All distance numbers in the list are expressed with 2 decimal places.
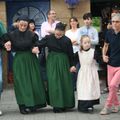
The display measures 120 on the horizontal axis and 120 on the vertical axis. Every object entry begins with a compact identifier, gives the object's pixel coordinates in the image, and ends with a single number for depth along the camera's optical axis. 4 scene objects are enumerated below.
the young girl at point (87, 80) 9.33
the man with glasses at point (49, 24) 11.56
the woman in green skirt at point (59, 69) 9.33
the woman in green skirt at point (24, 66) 9.20
